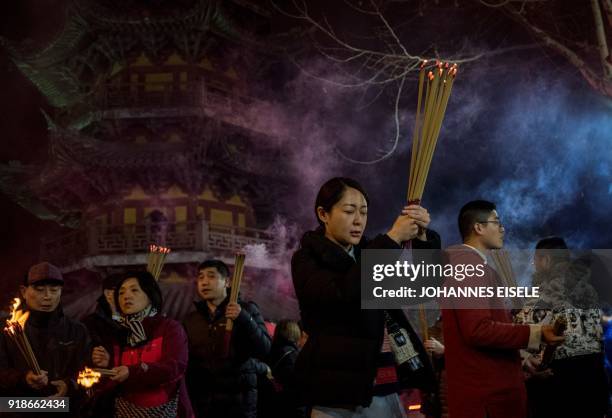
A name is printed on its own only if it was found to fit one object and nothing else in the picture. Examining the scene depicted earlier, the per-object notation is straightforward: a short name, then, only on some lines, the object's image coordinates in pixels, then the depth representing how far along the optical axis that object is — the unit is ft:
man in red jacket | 6.88
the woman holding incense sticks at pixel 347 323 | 6.35
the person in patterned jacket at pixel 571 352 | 9.43
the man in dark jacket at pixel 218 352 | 11.75
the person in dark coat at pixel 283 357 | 13.10
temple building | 43.06
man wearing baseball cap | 10.43
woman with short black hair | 8.66
